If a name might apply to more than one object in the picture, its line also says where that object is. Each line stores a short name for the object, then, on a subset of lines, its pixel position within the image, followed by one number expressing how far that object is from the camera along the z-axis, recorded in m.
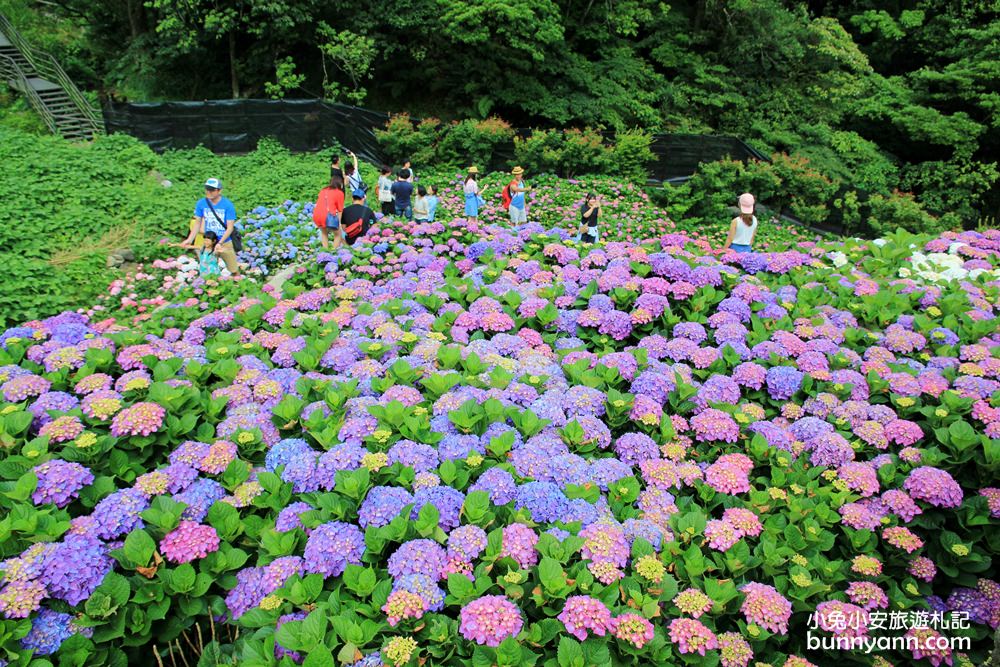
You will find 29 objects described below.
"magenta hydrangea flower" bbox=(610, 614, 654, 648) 2.08
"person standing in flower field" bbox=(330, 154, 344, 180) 8.25
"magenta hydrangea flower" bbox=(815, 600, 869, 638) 2.40
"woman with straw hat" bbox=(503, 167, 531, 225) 10.41
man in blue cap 7.43
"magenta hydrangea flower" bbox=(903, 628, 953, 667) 2.46
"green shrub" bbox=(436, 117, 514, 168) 15.41
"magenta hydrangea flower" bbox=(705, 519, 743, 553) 2.57
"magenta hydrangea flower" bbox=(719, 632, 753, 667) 2.20
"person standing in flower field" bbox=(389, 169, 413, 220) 9.41
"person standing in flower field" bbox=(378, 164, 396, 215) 10.17
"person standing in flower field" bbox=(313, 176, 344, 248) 7.48
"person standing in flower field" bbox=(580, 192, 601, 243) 8.76
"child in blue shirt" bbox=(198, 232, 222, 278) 7.30
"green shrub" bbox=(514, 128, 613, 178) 14.84
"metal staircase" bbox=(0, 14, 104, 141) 15.23
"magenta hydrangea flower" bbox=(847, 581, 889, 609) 2.52
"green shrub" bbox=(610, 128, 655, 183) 15.09
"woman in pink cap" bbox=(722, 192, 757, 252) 6.33
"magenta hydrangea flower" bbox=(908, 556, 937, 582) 2.71
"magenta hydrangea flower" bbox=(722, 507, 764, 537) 2.62
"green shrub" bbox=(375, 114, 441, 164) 15.28
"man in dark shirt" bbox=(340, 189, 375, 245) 7.39
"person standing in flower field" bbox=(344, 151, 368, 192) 9.43
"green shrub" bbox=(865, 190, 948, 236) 13.75
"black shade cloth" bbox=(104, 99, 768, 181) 15.03
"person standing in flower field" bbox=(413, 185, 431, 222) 9.53
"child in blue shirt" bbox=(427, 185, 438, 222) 9.57
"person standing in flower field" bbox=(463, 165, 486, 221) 10.91
